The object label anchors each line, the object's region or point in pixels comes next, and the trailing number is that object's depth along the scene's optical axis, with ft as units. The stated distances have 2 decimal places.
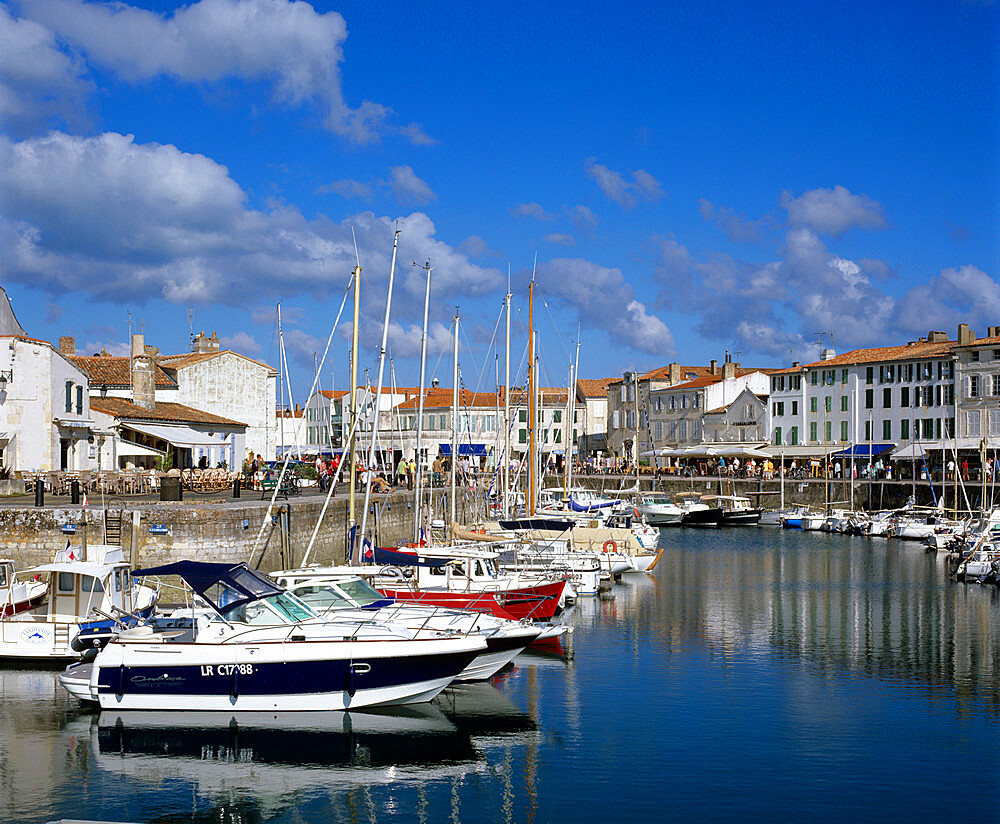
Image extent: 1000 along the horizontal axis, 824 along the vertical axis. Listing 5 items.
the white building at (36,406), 146.51
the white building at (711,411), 335.88
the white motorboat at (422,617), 75.25
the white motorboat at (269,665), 68.85
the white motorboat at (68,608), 82.94
